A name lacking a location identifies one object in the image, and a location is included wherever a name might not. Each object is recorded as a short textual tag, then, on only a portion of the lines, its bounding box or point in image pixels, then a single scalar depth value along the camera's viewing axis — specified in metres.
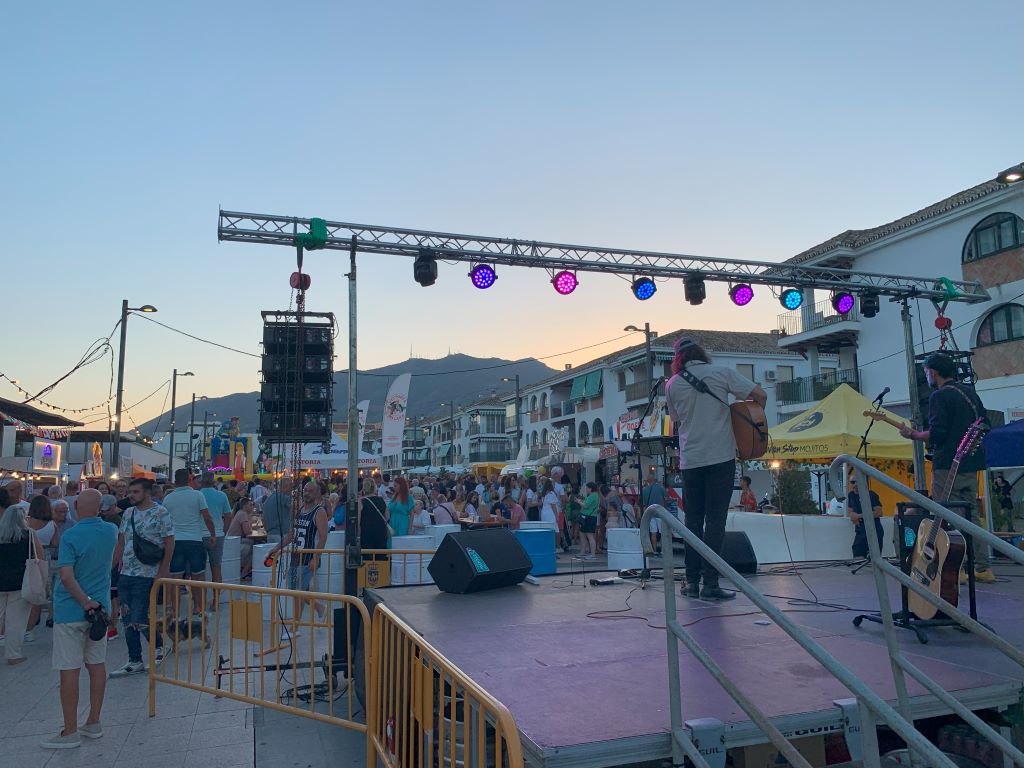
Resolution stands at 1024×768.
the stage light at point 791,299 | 13.95
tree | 17.08
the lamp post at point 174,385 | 39.92
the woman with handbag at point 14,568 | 7.24
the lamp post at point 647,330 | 30.95
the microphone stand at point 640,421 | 8.86
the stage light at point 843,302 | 14.56
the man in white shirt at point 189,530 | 8.48
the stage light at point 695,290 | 13.03
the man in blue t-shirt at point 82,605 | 5.25
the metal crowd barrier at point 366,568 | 8.70
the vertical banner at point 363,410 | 18.06
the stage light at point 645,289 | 13.03
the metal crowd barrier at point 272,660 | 5.15
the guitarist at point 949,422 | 5.27
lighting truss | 10.51
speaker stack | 11.64
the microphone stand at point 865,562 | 7.31
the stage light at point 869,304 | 14.66
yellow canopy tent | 12.75
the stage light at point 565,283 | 12.49
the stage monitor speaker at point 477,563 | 5.94
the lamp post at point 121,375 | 20.47
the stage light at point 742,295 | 13.57
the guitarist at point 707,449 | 5.12
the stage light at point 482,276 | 12.09
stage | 2.79
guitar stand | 4.07
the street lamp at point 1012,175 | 10.07
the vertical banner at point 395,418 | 15.74
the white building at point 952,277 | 21.88
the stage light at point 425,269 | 11.40
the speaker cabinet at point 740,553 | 6.62
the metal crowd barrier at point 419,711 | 2.45
